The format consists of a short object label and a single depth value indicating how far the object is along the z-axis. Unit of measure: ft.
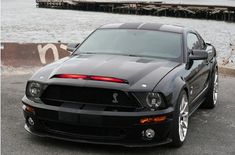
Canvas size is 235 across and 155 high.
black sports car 16.61
